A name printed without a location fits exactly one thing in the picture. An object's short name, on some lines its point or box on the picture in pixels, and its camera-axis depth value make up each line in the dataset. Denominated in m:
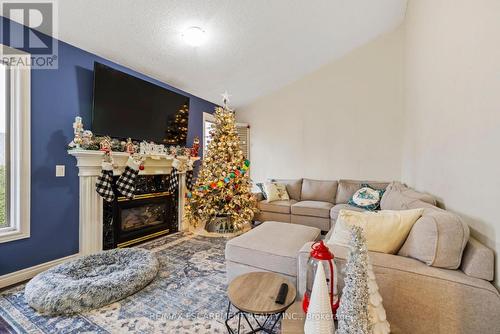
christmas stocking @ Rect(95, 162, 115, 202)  2.69
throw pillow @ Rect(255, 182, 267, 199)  4.37
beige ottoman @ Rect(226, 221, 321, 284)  1.74
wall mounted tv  2.73
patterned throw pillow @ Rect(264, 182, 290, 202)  4.21
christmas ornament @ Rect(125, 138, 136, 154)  2.99
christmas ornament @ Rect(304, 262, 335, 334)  0.91
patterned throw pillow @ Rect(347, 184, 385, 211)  3.46
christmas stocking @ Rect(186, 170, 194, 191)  4.05
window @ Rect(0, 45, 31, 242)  2.19
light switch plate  2.45
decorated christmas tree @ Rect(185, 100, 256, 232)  3.78
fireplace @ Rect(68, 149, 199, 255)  2.62
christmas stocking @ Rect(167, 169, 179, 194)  3.69
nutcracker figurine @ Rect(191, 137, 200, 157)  4.18
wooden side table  1.17
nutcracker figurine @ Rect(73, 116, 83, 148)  2.49
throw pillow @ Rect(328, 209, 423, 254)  1.38
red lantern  1.09
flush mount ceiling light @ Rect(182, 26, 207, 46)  2.76
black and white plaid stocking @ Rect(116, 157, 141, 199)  2.89
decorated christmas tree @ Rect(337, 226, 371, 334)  0.82
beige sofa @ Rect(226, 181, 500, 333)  1.03
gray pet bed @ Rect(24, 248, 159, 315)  1.71
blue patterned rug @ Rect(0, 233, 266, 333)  1.58
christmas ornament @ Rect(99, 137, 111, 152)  2.70
